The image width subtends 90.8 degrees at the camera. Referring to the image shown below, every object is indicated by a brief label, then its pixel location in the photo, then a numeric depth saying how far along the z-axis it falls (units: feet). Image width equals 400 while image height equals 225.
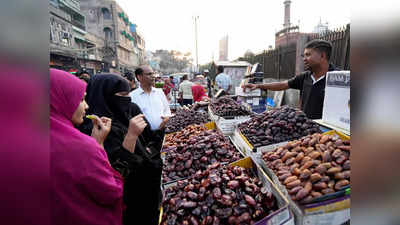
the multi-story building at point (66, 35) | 60.90
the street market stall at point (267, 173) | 4.01
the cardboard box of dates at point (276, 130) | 6.60
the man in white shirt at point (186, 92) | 28.94
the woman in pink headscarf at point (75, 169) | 3.90
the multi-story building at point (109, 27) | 119.43
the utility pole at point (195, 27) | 99.25
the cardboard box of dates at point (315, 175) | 3.86
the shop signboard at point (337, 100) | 6.39
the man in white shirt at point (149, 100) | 12.49
